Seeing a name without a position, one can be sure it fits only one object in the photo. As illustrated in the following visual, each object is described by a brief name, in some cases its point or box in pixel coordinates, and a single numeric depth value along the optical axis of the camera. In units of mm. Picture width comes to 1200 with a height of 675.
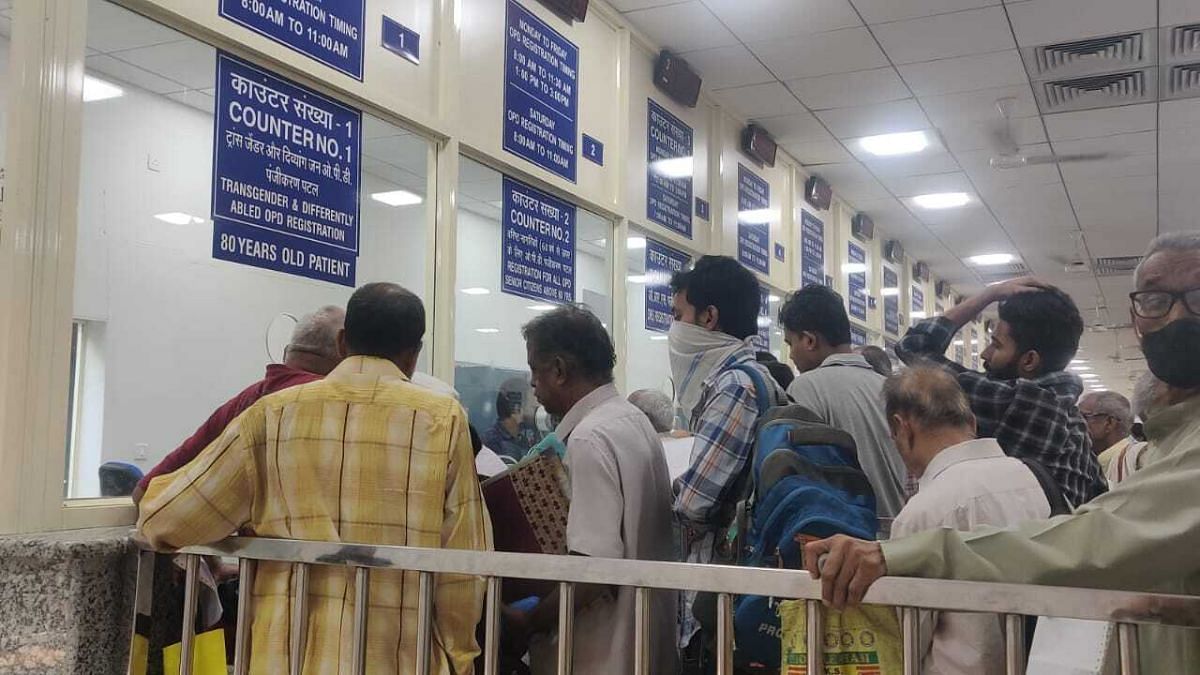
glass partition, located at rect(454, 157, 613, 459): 3701
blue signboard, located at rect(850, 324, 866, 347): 8375
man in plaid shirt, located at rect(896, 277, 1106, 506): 2367
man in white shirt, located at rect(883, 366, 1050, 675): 1497
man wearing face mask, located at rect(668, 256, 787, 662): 2080
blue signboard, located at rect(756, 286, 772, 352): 6691
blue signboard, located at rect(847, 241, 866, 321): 8344
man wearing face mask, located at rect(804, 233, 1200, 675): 1188
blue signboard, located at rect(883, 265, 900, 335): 9422
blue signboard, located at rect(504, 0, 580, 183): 3838
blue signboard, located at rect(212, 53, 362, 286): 2500
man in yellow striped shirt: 1708
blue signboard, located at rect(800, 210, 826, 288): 7281
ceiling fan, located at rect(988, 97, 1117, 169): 5789
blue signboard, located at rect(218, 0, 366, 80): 2609
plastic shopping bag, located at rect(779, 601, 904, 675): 1370
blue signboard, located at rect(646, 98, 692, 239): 5004
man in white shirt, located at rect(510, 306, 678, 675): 1833
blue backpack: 1606
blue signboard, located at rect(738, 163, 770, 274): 6141
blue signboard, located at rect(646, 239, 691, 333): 5078
